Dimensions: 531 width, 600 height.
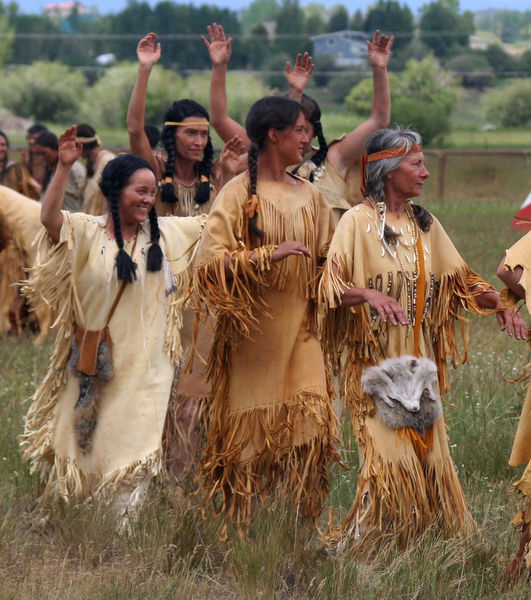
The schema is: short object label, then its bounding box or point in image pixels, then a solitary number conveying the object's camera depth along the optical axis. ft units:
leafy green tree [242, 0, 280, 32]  561.80
